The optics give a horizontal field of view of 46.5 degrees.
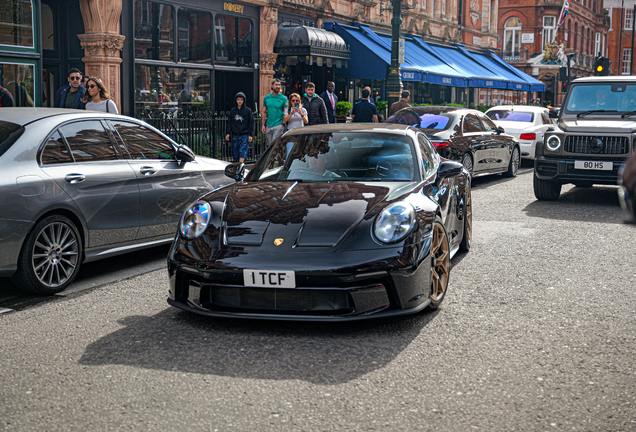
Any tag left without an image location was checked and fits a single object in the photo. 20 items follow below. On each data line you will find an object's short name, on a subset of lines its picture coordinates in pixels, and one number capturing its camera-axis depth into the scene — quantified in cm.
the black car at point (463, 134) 1305
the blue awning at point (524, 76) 3427
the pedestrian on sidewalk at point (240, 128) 1422
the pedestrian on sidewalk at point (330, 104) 1841
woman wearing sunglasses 995
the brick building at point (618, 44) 8369
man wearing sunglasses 1090
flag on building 4699
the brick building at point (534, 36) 5766
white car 1836
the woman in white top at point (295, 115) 1481
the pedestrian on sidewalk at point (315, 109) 1556
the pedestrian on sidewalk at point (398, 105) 1678
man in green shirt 1491
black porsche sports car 456
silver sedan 563
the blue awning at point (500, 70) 3231
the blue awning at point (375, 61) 2264
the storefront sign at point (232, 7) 1882
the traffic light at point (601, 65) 2720
